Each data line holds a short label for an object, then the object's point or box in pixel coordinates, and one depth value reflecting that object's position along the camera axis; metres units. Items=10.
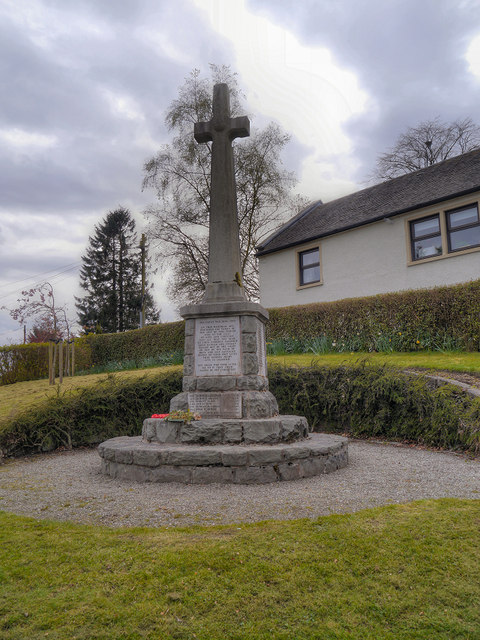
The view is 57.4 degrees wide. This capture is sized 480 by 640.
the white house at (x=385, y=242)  14.12
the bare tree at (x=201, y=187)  22.39
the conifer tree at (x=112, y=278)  39.41
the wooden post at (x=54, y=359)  13.44
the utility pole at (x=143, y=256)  29.43
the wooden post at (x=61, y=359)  13.57
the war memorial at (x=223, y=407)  4.96
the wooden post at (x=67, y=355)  15.62
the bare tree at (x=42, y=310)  31.74
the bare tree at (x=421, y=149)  25.97
